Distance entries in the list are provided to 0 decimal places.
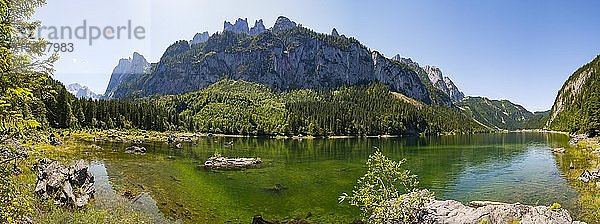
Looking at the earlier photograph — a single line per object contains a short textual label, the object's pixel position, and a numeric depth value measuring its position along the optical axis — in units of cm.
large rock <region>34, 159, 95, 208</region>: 3744
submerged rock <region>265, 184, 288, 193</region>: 5541
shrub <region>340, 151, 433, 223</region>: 2428
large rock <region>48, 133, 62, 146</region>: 8229
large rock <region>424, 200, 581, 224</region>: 2600
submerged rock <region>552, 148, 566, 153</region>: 10995
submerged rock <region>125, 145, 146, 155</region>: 9565
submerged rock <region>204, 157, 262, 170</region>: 7894
